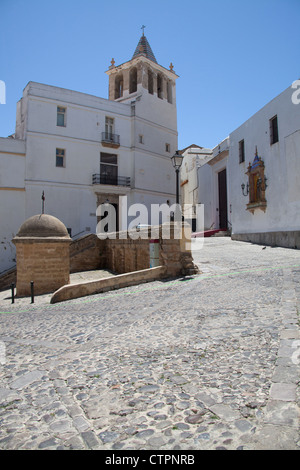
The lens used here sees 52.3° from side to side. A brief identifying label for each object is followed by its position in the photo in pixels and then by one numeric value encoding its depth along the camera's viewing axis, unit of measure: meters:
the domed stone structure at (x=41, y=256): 11.05
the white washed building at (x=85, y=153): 20.80
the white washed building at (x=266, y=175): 14.62
